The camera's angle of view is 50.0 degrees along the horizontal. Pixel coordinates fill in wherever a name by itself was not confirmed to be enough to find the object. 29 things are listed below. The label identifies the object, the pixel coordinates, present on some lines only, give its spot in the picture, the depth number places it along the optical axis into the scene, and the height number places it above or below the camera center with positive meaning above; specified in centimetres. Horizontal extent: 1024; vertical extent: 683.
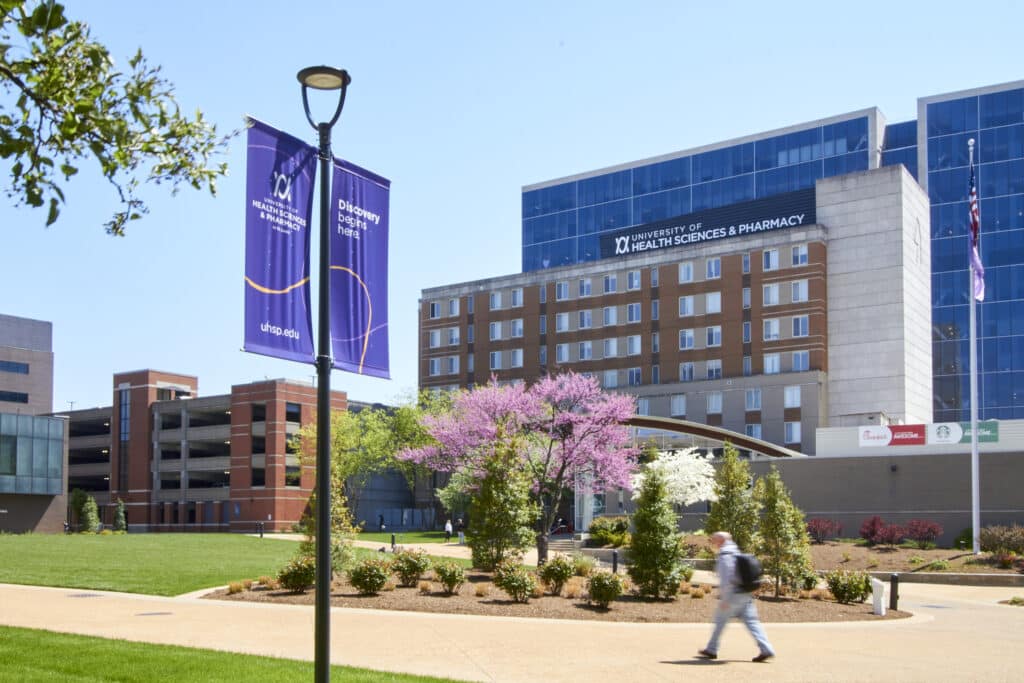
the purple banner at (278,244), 1014 +173
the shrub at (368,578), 2578 -353
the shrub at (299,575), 2608 -352
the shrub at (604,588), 2417 -348
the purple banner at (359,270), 1096 +161
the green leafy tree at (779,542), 2978 -305
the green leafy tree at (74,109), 886 +264
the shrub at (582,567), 3105 -391
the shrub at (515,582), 2489 -349
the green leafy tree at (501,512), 2995 -227
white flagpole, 4691 -192
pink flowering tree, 4356 -22
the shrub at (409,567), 2762 -350
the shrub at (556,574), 2634 -347
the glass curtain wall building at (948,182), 11550 +2747
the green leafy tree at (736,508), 3197 -227
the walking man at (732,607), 1640 -265
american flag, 4716 +749
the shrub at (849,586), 2861 -403
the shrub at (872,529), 5246 -467
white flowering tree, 6003 -263
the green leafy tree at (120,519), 9131 -794
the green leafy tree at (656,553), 2709 -304
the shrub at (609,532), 5322 -509
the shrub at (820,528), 5481 -486
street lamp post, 988 +31
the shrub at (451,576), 2602 -351
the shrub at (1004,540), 4512 -445
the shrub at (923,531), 5206 -467
